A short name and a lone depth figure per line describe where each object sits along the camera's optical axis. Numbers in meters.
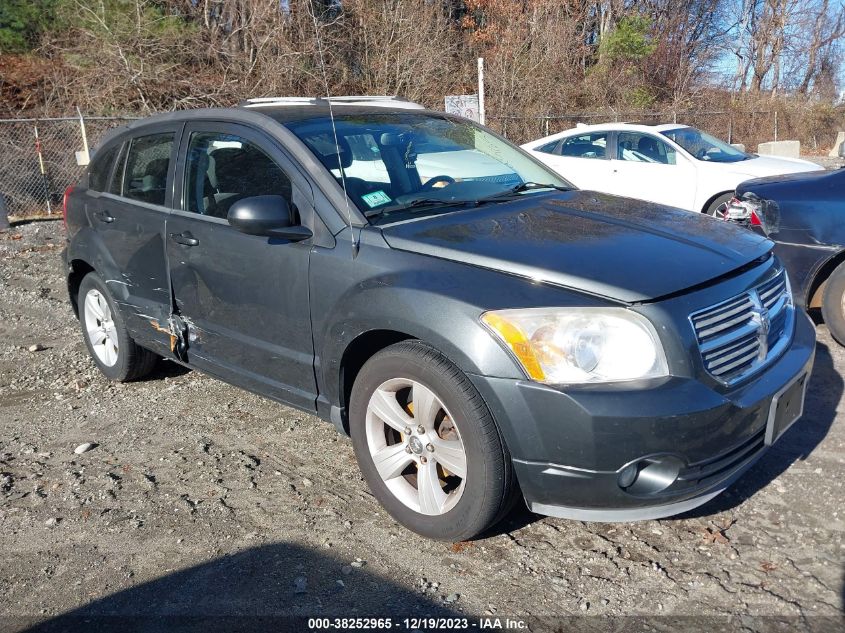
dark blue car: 5.34
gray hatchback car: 2.77
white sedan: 10.13
